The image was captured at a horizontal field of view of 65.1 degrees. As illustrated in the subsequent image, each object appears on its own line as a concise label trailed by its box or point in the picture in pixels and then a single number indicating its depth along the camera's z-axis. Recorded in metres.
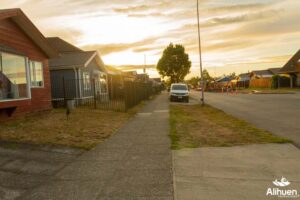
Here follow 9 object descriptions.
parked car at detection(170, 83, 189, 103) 23.47
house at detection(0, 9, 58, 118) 9.38
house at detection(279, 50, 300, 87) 40.32
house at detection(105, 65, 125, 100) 24.08
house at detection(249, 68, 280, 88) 48.70
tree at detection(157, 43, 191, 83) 58.71
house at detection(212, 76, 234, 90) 50.61
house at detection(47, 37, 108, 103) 16.70
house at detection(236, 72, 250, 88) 60.65
